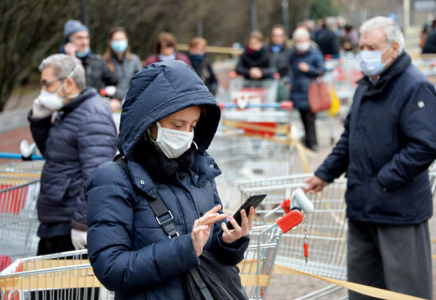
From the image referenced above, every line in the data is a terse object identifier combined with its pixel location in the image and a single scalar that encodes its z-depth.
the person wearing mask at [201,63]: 10.95
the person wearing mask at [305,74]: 10.92
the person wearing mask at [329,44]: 17.06
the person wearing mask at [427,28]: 10.66
